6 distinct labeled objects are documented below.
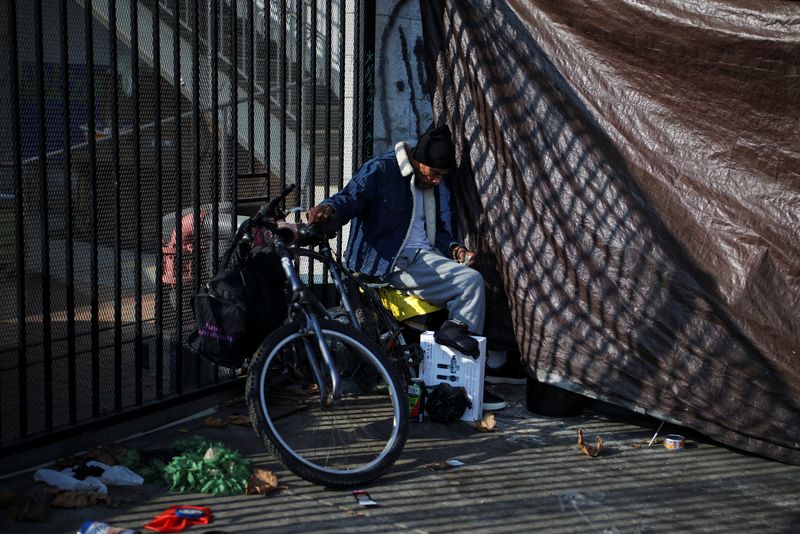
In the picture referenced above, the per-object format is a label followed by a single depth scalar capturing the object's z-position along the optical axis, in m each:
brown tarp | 4.90
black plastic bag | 5.36
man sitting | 5.71
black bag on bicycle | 4.59
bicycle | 4.35
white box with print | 5.46
